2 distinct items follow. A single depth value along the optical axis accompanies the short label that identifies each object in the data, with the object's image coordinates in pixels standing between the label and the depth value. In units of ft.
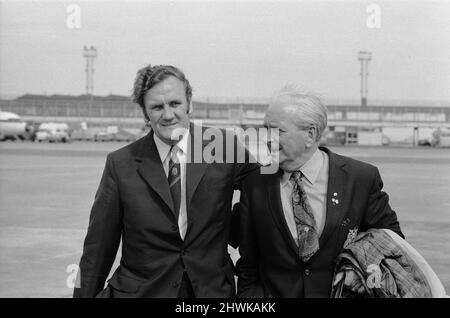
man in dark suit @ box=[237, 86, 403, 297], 9.86
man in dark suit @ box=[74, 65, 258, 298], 9.73
